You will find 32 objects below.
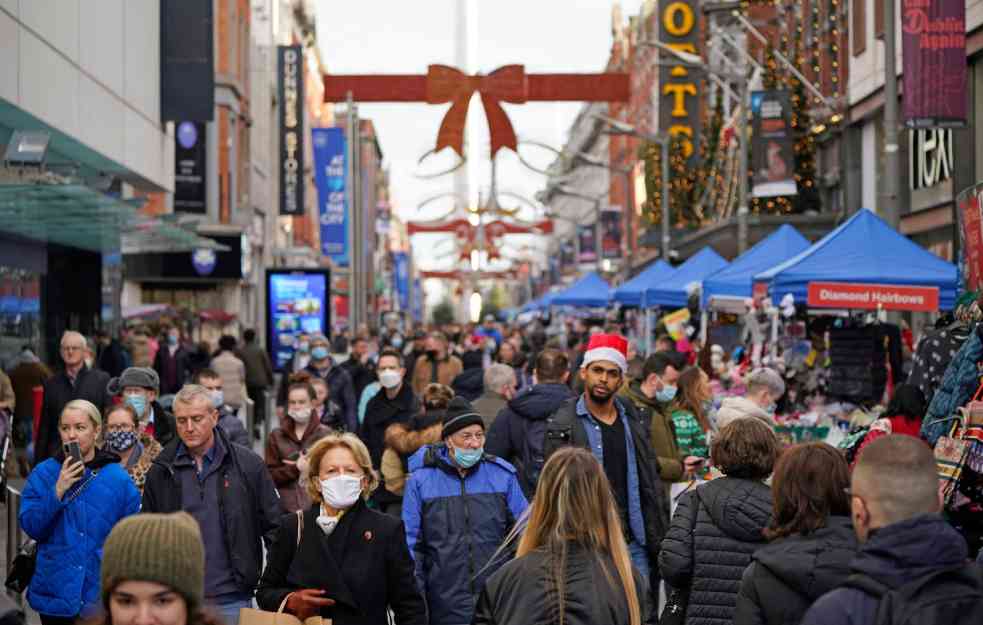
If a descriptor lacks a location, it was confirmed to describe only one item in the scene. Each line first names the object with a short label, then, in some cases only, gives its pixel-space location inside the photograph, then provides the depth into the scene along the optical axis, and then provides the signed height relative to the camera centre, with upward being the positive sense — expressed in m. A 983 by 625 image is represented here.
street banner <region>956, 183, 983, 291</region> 10.11 +0.47
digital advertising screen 34.03 +0.28
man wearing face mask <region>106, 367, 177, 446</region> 11.14 -0.42
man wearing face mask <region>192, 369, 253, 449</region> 10.85 -0.59
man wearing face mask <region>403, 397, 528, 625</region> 8.13 -0.89
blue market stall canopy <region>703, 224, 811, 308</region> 20.95 +0.67
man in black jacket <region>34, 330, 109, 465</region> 13.78 -0.47
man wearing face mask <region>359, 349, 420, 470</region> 14.26 -0.67
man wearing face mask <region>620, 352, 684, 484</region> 11.22 -0.57
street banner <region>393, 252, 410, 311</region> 164.62 +4.27
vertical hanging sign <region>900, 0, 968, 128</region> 16.84 +2.40
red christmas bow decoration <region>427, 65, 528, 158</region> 40.16 +5.15
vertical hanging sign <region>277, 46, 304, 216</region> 59.25 +6.65
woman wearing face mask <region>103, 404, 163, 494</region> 8.98 -0.60
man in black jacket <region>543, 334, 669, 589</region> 9.16 -0.64
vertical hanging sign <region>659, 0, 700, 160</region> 53.41 +7.32
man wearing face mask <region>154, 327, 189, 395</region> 25.06 -0.58
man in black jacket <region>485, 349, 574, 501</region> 9.98 -0.61
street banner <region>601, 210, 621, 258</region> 62.84 +3.06
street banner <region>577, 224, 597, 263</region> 79.44 +3.37
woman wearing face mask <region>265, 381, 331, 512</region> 10.84 -0.74
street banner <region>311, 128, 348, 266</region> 53.44 +4.02
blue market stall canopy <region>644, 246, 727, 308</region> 27.77 +0.64
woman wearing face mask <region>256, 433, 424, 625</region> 6.65 -0.90
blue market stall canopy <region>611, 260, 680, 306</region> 31.03 +0.64
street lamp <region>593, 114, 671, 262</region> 39.49 +4.06
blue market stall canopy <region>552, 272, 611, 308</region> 42.56 +0.65
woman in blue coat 7.89 -0.89
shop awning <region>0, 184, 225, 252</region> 18.11 +1.31
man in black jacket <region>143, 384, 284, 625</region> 7.81 -0.76
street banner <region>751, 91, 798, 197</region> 31.11 +3.00
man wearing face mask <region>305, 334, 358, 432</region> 16.44 -0.54
